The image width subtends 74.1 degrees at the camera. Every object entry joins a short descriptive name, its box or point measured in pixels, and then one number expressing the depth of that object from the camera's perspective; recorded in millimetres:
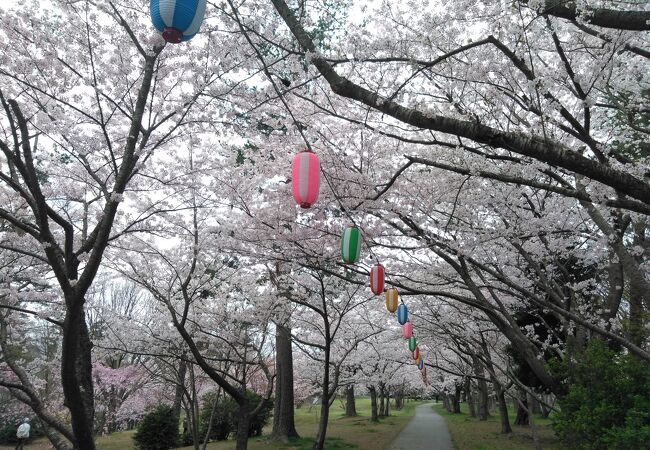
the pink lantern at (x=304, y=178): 4203
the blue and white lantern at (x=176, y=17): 2906
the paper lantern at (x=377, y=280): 6578
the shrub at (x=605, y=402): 5344
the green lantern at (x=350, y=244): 5570
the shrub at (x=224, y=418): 17266
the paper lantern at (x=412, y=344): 10776
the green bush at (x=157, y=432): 15305
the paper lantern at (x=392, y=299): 7688
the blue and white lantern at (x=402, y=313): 8953
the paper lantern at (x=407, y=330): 9898
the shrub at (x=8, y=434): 20453
